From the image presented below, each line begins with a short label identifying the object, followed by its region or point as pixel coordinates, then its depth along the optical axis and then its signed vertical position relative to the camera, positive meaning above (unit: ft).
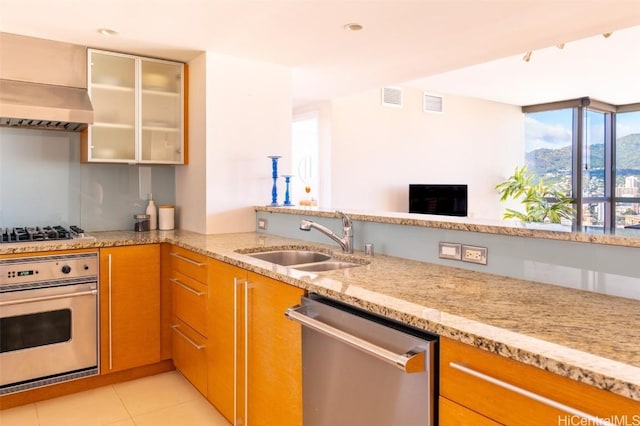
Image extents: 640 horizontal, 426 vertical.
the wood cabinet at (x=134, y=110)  9.79 +2.18
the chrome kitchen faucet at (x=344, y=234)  7.50 -0.54
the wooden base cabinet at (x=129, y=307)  8.80 -2.20
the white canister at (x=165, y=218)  10.98 -0.41
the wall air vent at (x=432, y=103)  18.74 +4.39
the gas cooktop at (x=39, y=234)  8.33 -0.66
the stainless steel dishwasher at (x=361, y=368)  3.83 -1.70
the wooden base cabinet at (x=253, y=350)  5.66 -2.18
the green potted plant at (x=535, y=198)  20.99 +0.27
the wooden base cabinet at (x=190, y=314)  8.01 -2.21
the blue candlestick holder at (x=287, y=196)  10.84 +0.16
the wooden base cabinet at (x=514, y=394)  2.73 -1.32
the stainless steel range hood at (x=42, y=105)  8.39 +1.91
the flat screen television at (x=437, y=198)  17.71 +0.20
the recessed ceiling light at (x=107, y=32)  8.62 +3.43
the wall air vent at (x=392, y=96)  17.46 +4.33
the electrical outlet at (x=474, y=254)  5.82 -0.70
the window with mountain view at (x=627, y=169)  21.68 +1.74
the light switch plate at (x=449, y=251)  6.14 -0.69
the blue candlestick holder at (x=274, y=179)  10.72 +0.58
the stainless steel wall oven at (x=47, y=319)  7.86 -2.24
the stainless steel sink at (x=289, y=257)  8.31 -1.05
